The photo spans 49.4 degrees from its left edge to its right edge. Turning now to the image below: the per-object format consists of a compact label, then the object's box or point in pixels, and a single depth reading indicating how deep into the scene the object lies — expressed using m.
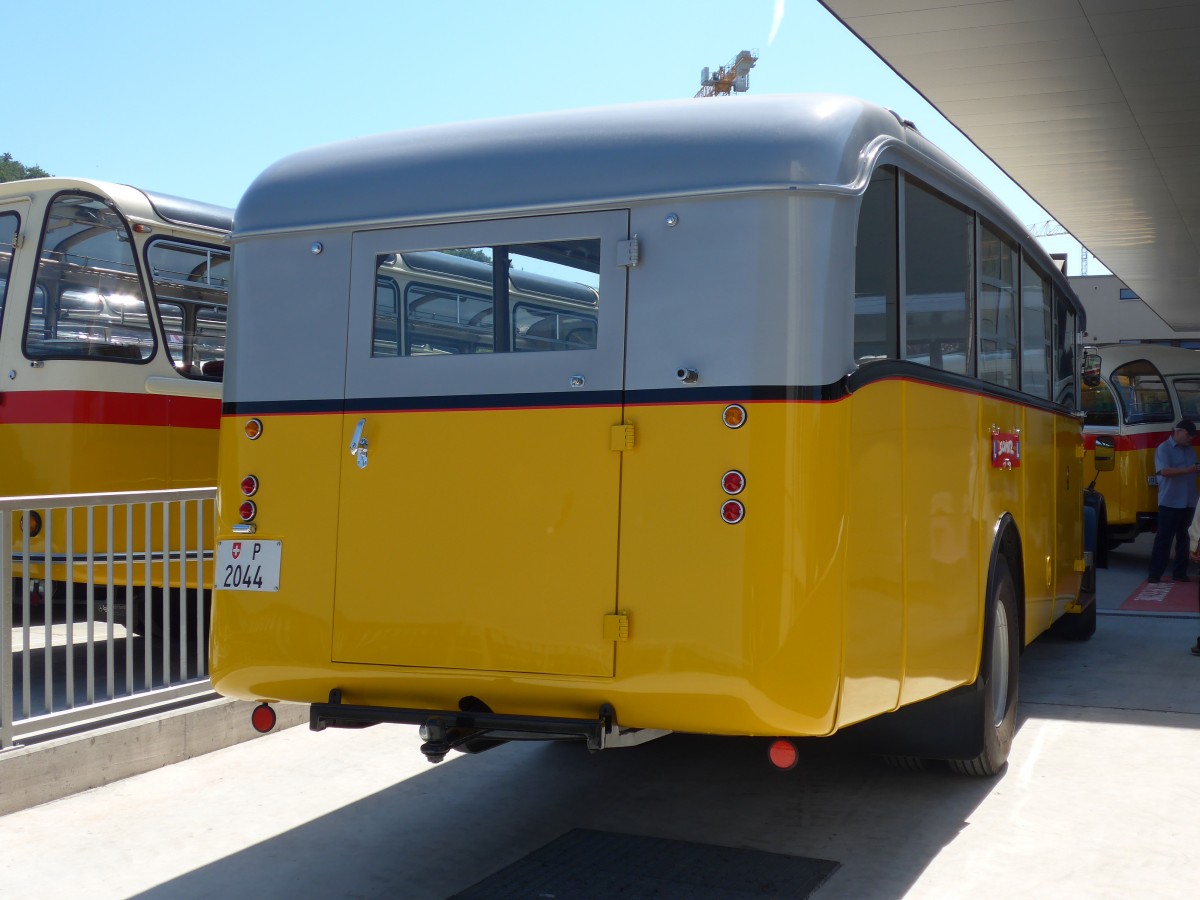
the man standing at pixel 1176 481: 13.55
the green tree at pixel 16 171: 73.12
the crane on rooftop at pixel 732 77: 88.94
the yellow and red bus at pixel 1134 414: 15.50
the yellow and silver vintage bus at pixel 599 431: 4.29
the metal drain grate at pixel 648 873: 4.66
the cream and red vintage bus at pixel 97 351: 8.30
